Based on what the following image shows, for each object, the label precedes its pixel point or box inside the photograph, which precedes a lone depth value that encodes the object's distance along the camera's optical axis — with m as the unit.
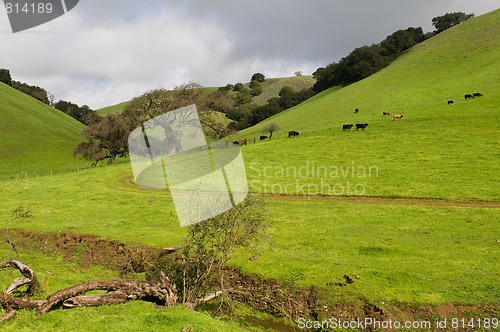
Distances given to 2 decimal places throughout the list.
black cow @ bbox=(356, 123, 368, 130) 57.69
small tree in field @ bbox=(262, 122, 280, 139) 71.39
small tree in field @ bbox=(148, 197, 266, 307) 17.05
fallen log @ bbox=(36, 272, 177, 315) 13.81
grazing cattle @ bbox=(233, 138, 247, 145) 65.88
